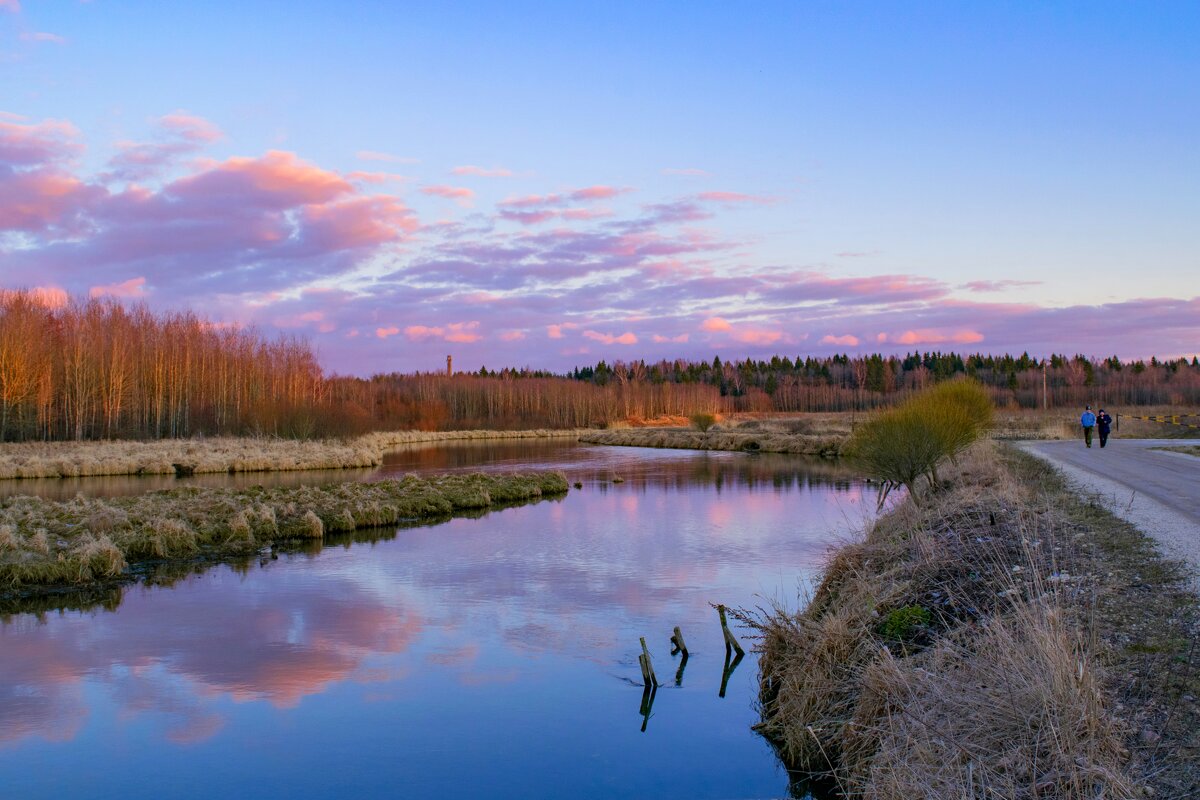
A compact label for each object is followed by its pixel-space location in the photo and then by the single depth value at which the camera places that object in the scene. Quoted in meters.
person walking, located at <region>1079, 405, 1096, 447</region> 30.25
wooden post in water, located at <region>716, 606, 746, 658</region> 9.91
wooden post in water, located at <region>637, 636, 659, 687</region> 9.14
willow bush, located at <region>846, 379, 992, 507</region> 18.91
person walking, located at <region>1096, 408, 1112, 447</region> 29.66
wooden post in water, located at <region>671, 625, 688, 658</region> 10.10
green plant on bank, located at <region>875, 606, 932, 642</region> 8.06
